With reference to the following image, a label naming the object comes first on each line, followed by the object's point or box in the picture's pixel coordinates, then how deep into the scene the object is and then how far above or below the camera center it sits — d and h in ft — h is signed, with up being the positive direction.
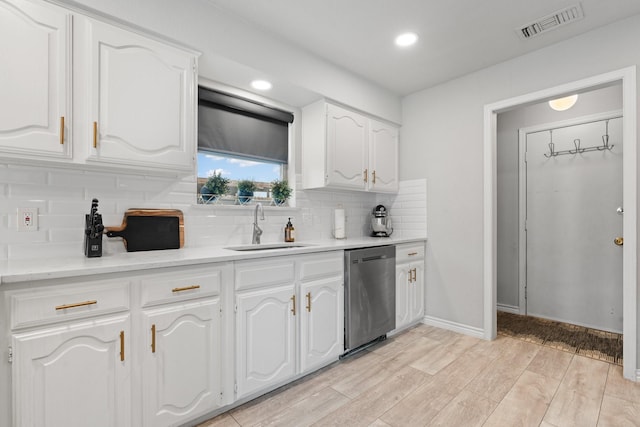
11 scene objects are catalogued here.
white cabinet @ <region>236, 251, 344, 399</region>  6.03 -2.23
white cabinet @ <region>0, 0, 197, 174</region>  4.60 +2.06
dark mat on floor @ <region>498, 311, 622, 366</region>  8.45 -3.74
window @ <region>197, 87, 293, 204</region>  7.91 +1.99
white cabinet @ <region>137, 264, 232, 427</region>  4.91 -2.14
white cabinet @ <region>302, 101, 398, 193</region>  9.11 +2.08
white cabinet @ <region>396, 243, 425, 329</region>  9.69 -2.25
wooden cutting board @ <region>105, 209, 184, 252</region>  6.29 -0.30
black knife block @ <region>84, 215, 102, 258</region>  5.37 -0.47
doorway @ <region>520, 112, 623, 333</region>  9.91 -0.18
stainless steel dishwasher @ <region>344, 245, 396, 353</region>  8.00 -2.17
